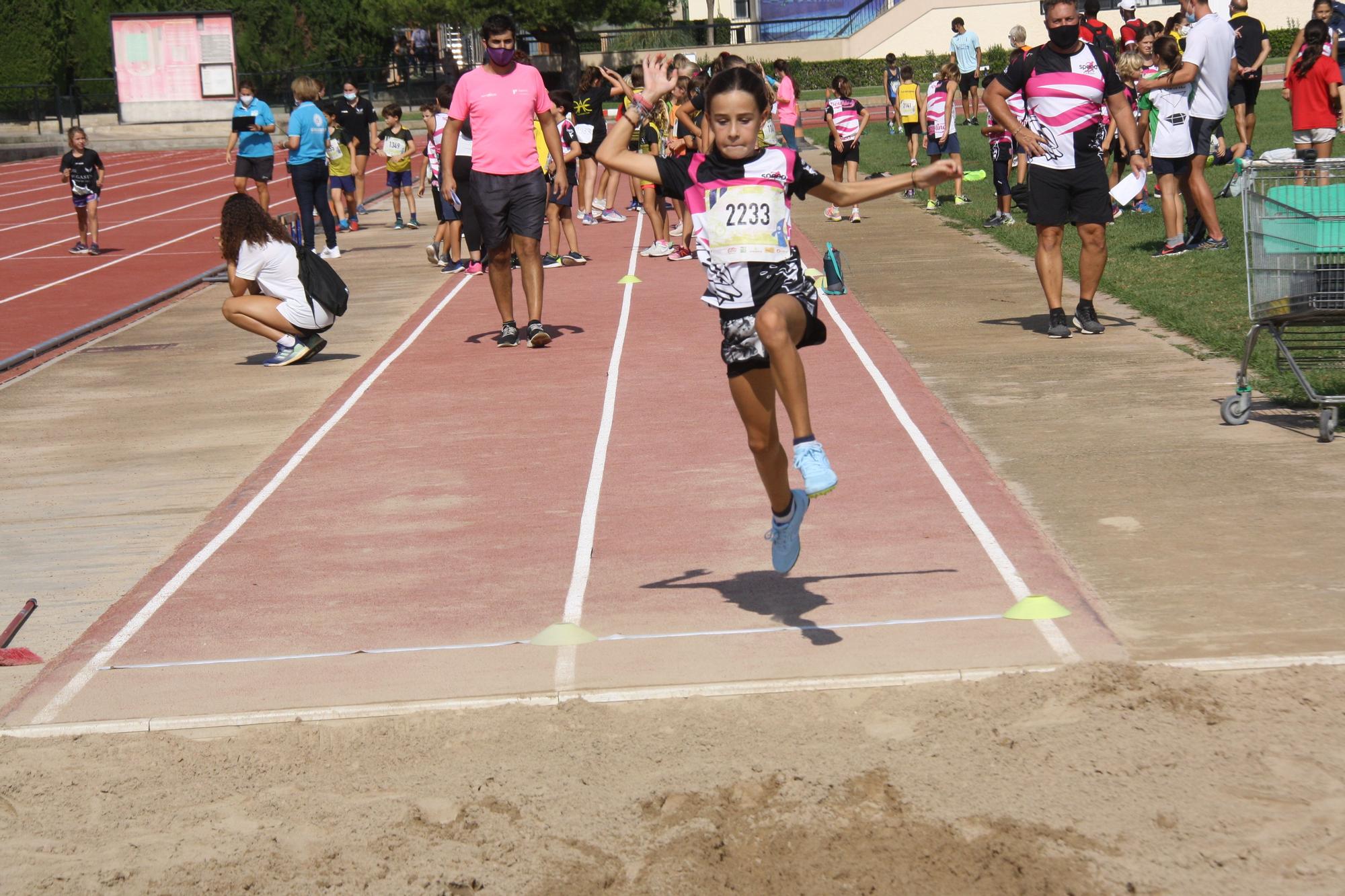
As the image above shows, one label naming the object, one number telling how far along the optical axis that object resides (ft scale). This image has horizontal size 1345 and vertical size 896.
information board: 157.58
